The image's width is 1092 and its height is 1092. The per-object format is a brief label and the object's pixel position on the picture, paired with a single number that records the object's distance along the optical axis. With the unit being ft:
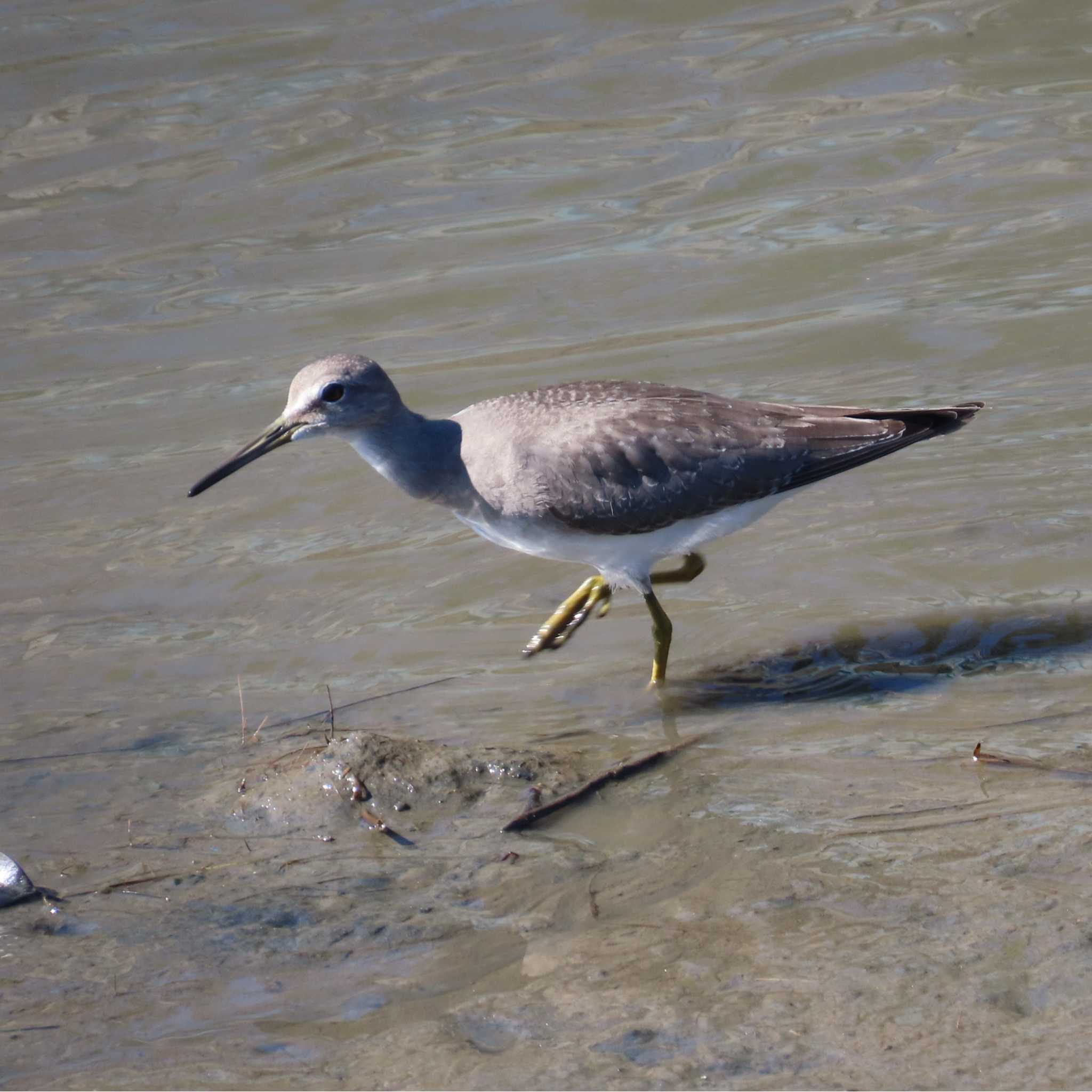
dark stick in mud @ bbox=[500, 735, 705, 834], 27.86
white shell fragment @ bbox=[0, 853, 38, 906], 25.68
